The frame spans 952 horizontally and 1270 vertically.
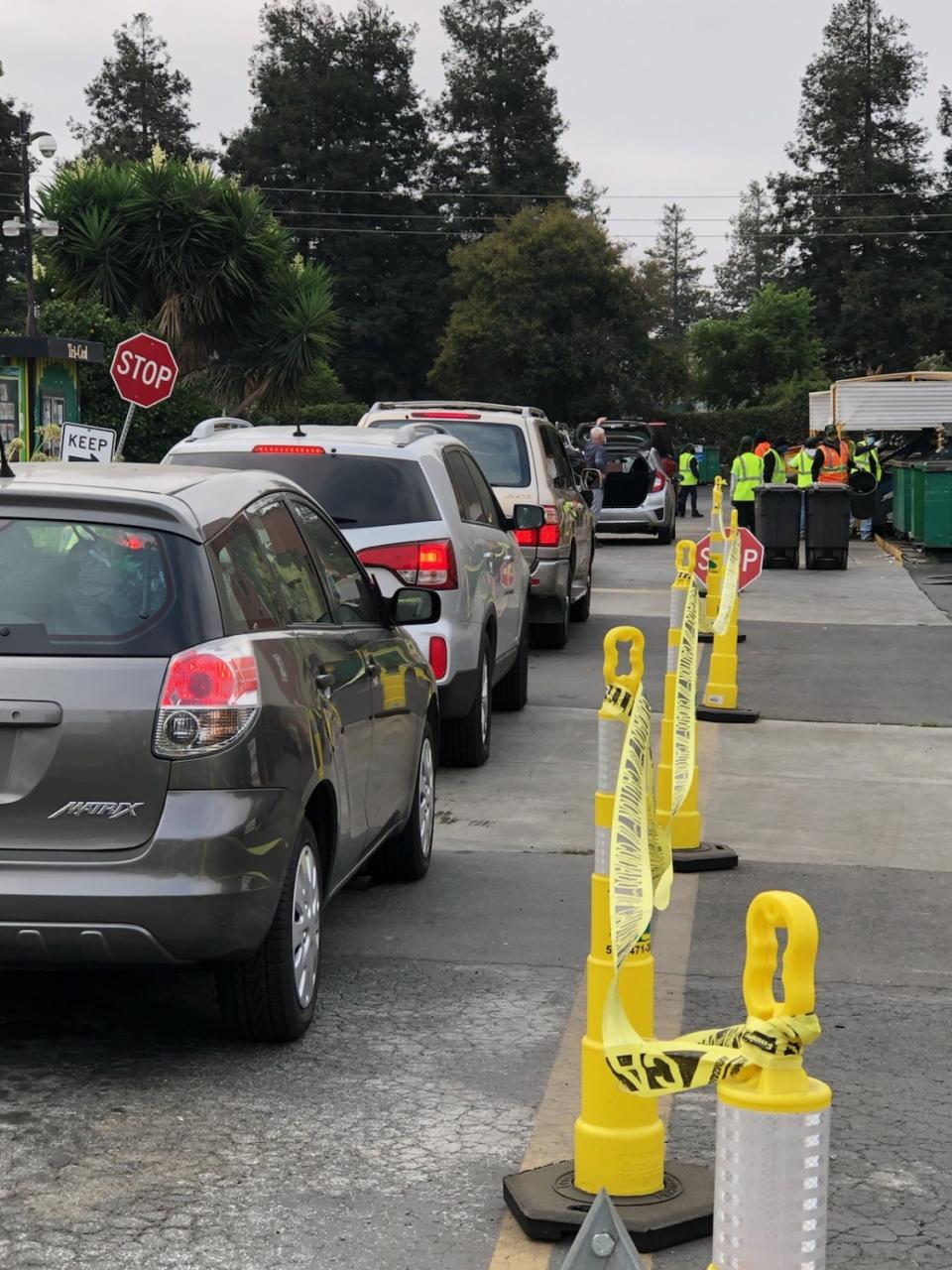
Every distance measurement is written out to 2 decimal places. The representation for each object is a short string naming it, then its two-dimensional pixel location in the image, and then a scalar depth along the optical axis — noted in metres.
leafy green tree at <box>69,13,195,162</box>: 87.38
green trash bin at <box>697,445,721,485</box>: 57.19
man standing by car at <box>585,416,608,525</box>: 26.78
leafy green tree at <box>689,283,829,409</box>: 76.31
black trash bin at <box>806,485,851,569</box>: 24.25
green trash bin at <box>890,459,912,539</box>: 27.17
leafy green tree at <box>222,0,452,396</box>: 79.31
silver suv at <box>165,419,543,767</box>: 9.35
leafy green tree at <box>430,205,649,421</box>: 65.06
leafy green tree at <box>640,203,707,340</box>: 137.75
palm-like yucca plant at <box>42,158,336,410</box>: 36.03
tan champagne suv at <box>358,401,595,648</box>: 14.52
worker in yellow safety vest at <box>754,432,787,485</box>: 27.03
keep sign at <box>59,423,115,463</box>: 16.91
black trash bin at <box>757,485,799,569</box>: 25.03
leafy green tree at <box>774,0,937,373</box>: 81.19
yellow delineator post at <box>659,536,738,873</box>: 7.45
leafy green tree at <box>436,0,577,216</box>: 82.75
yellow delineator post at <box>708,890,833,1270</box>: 2.60
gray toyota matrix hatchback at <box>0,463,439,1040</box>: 4.65
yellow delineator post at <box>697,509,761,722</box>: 11.70
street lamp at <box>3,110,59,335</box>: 30.95
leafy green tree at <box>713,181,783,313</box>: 131.00
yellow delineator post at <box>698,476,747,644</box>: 12.98
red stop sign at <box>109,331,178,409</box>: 18.75
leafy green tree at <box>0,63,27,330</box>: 78.75
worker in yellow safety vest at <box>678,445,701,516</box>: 36.53
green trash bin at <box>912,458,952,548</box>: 24.84
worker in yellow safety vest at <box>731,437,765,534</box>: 27.08
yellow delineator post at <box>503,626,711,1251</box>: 3.84
